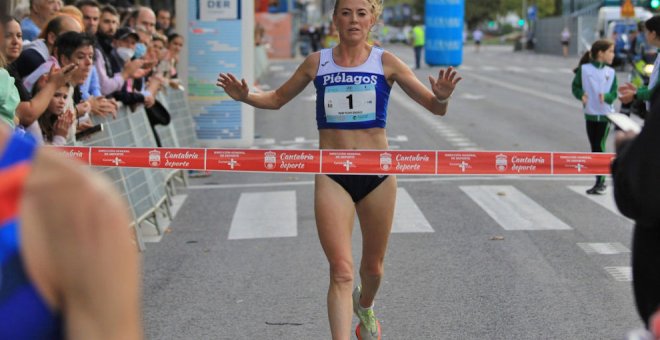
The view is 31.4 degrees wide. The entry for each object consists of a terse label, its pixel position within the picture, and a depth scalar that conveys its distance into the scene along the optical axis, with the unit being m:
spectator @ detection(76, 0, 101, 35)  11.97
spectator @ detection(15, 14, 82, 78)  8.69
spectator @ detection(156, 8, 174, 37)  18.08
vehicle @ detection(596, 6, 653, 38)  52.22
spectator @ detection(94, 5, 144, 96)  11.28
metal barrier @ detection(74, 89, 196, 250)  9.66
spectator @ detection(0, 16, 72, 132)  7.84
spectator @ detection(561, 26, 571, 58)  68.69
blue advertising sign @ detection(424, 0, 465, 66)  51.97
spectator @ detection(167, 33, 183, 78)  15.89
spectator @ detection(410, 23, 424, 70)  49.22
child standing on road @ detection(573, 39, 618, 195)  12.06
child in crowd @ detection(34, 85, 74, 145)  8.57
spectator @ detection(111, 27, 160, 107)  11.52
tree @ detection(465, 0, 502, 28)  143.00
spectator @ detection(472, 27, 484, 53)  83.80
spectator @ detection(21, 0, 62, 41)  11.14
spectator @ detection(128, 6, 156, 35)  14.45
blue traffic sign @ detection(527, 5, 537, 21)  94.62
